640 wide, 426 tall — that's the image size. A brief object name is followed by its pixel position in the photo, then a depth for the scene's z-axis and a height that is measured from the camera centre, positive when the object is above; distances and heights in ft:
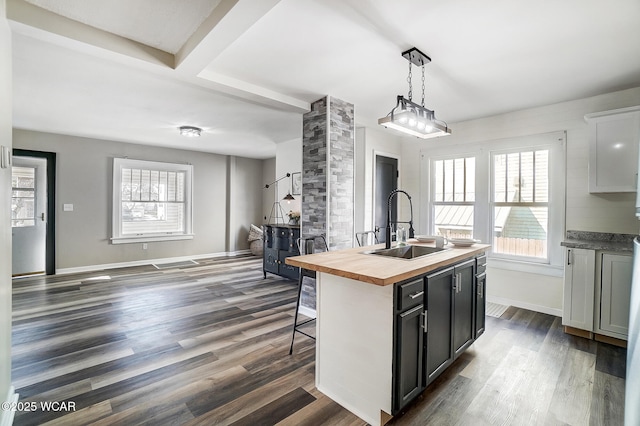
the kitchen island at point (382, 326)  5.76 -2.44
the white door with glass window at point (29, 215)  17.06 -0.48
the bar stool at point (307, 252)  9.01 -1.30
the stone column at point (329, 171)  11.37 +1.47
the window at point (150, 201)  19.97 +0.48
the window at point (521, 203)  12.71 +0.36
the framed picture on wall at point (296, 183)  18.83 +1.63
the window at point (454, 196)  14.83 +0.74
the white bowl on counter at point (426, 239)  9.78 -0.93
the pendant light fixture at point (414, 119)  7.62 +2.37
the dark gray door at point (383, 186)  15.87 +1.31
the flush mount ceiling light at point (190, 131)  15.90 +4.09
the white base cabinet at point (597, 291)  9.23 -2.54
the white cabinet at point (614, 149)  9.88 +2.12
